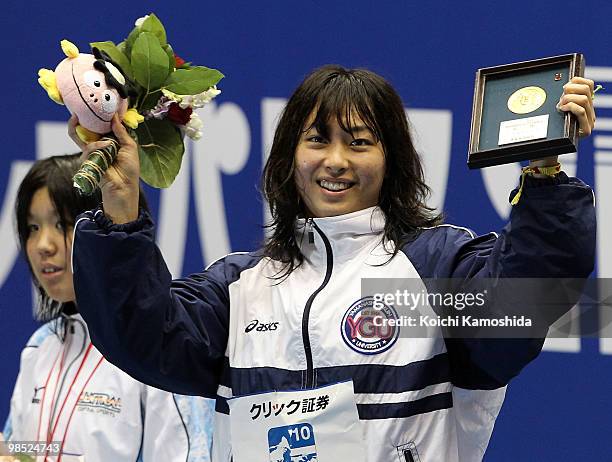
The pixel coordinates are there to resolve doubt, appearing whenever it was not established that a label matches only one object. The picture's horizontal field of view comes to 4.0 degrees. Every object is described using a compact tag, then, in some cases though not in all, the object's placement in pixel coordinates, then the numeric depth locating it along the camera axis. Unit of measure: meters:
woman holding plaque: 12.01
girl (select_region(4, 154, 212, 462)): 12.54
